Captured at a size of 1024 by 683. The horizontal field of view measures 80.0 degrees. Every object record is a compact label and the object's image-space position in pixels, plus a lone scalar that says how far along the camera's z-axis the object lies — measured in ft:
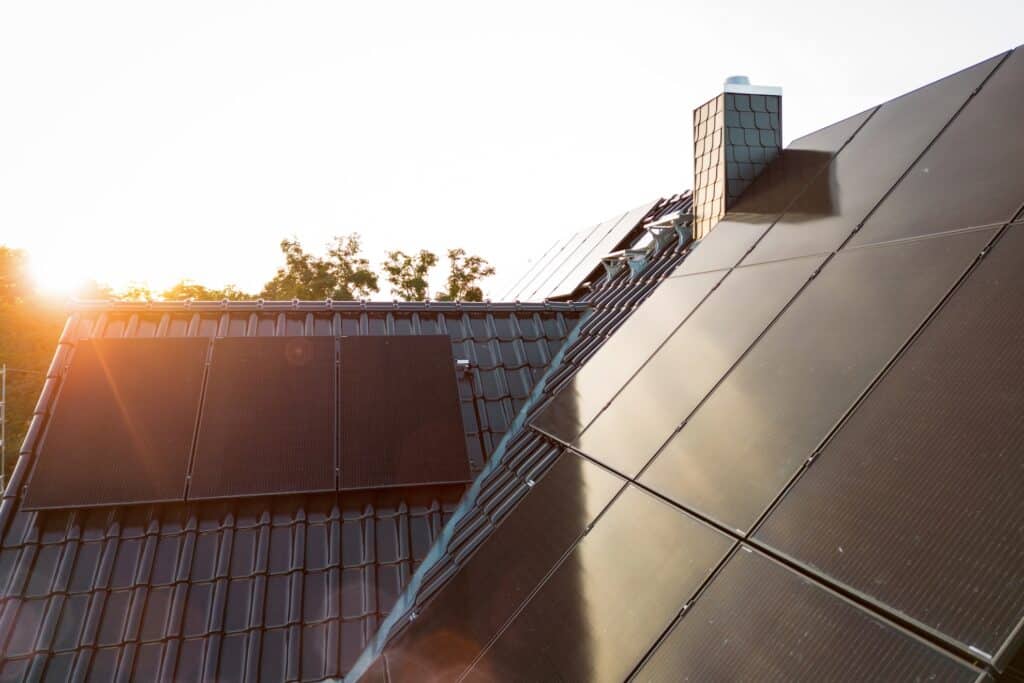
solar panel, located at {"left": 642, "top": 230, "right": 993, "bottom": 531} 11.60
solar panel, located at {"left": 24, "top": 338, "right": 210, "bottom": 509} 22.26
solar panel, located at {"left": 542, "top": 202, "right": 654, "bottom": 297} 40.22
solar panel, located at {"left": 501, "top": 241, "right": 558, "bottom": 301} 58.75
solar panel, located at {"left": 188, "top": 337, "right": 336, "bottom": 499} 23.35
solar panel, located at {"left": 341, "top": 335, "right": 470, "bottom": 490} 24.43
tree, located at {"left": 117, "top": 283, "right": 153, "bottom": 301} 205.46
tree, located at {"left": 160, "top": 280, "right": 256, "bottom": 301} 191.11
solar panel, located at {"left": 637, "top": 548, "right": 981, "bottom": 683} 7.59
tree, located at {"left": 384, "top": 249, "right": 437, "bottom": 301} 152.35
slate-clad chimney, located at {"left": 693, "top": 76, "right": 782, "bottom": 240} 28.25
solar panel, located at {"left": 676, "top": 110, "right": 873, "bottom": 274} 22.80
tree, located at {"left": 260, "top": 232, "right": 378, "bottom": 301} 143.33
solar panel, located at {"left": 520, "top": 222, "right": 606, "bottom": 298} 46.37
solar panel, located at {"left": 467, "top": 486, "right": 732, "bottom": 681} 11.28
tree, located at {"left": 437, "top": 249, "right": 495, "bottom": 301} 146.00
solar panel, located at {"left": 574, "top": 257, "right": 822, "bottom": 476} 16.05
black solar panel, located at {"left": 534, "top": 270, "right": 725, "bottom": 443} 21.04
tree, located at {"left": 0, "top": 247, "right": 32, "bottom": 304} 168.96
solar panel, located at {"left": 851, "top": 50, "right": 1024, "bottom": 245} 13.07
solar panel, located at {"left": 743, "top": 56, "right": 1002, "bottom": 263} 17.57
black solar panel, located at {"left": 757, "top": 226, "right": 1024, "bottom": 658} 7.54
